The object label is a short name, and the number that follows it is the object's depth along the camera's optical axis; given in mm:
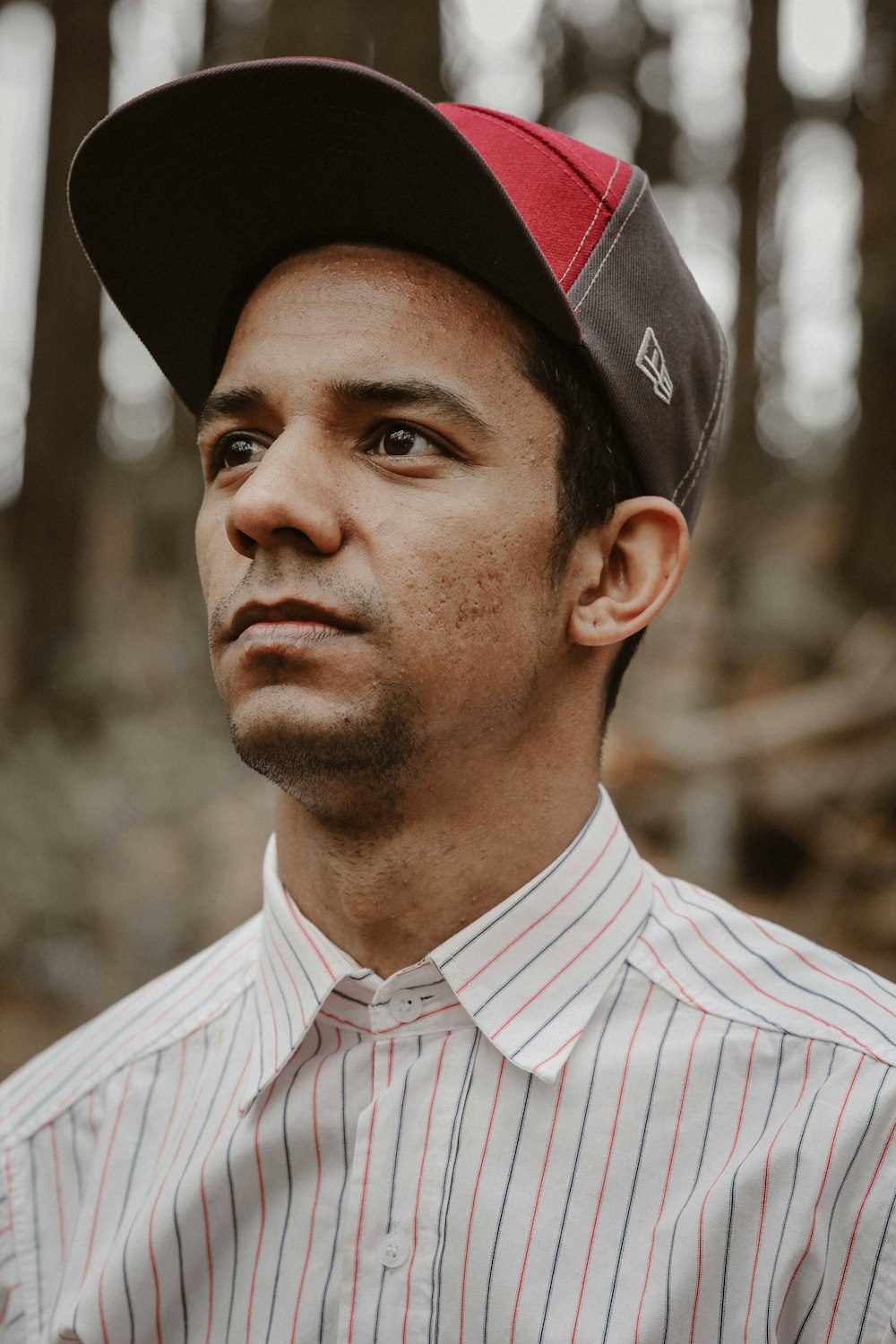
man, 1446
